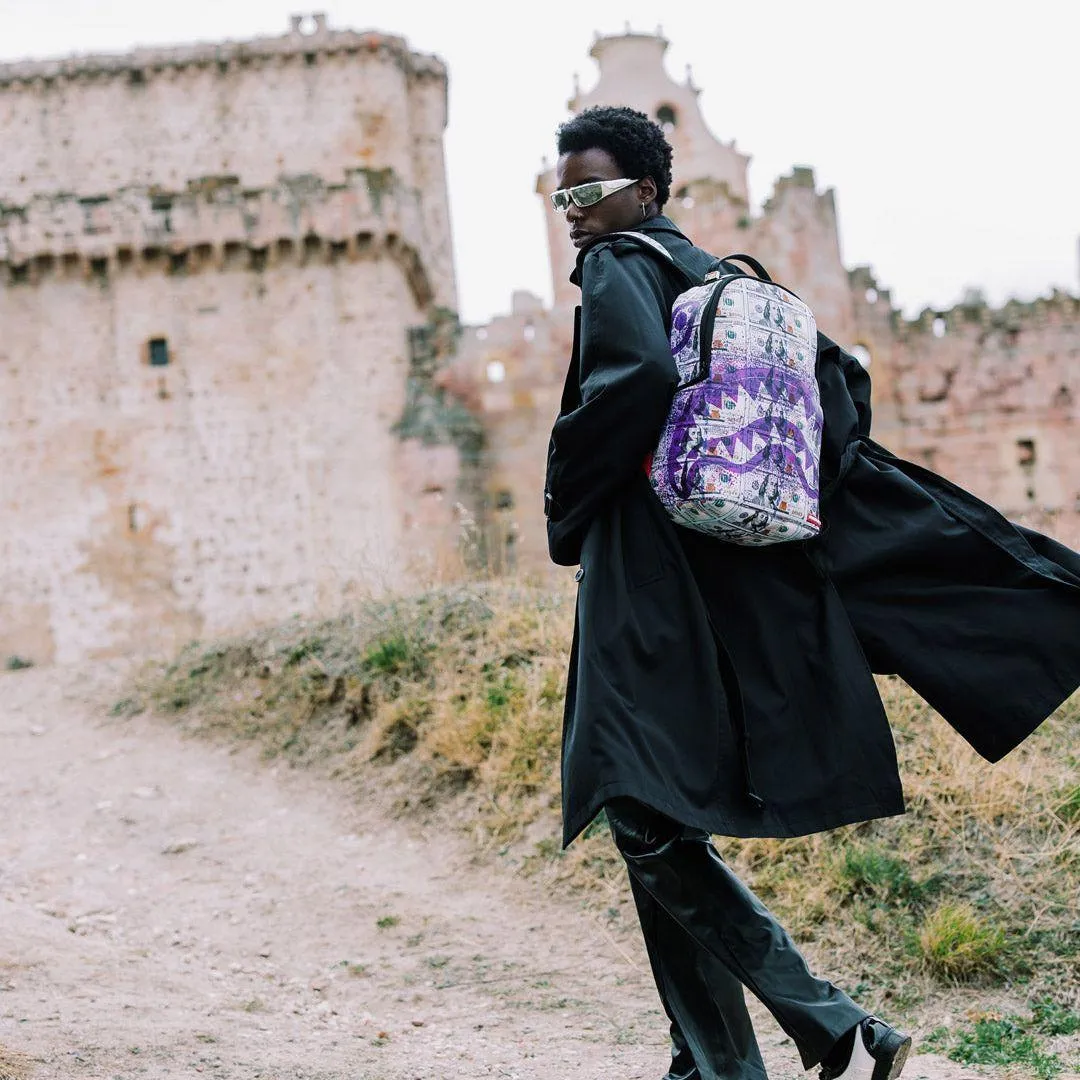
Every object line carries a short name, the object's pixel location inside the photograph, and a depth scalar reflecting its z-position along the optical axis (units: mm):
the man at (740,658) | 2943
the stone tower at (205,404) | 17031
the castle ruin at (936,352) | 18812
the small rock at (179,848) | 6794
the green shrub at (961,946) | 4414
